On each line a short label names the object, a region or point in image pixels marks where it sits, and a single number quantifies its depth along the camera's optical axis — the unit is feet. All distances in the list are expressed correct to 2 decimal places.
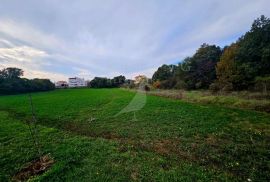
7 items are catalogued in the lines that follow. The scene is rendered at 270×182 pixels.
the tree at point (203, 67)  148.97
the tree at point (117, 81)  354.90
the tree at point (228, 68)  110.32
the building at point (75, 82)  544.99
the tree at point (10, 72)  278.28
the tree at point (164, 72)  241.55
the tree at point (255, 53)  92.82
